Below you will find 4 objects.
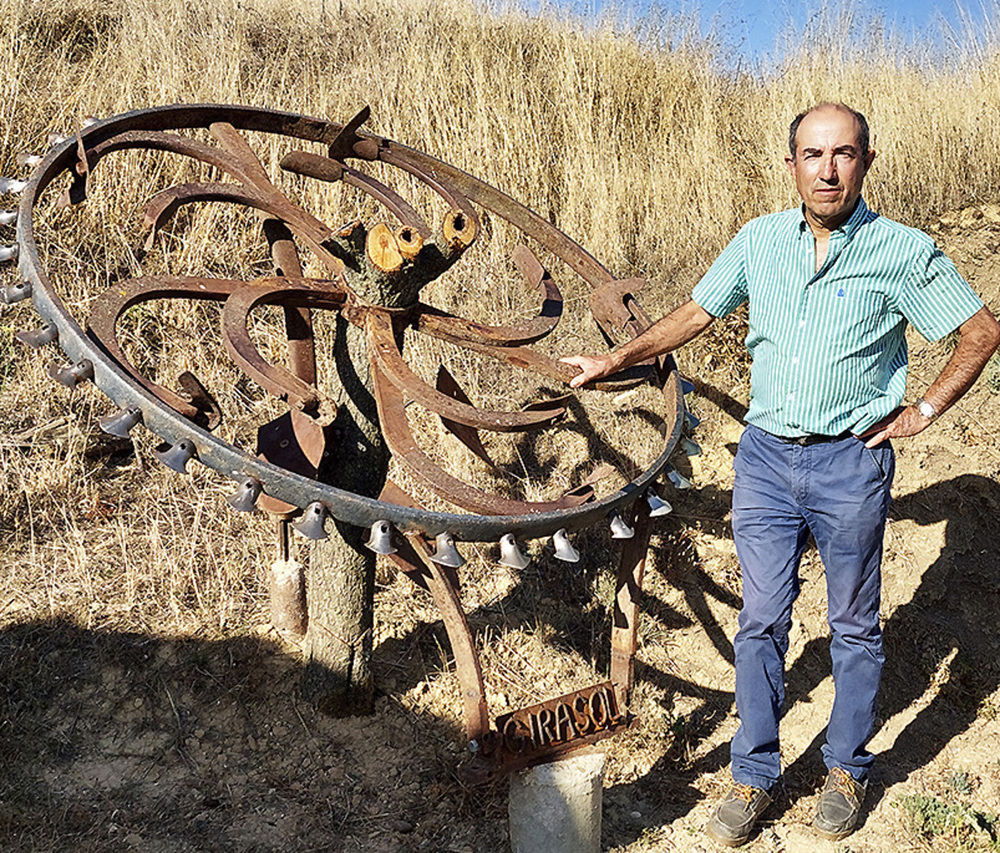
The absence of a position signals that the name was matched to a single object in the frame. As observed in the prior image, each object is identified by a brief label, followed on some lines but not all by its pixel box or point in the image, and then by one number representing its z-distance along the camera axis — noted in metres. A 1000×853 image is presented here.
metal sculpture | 2.37
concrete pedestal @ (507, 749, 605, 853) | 2.88
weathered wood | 3.27
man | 2.89
